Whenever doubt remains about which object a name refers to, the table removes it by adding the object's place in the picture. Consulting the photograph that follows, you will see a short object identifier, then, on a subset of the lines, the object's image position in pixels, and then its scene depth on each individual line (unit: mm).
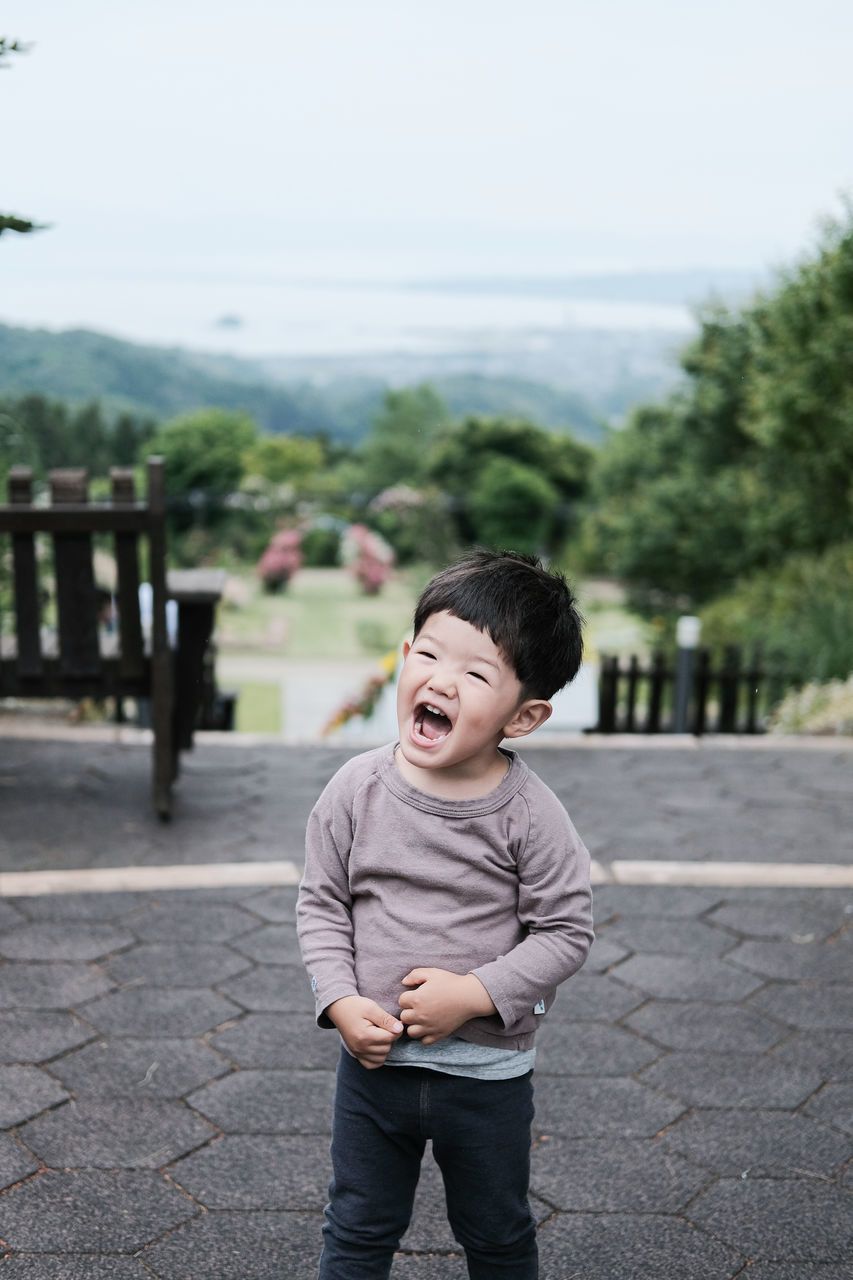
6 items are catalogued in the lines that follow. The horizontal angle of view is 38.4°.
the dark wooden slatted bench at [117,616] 3957
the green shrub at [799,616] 8766
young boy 1526
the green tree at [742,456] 13188
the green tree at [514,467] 37688
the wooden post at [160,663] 3920
